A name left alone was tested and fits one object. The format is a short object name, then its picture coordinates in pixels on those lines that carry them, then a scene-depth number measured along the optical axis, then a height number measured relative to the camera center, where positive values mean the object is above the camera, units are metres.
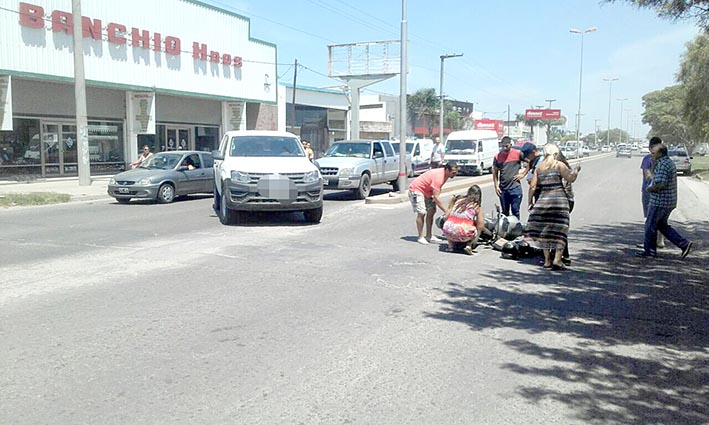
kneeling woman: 9.42 -1.05
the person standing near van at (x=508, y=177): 10.85 -0.41
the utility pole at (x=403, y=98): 18.72 +1.65
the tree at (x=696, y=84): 29.20 +3.51
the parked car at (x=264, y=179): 11.77 -0.52
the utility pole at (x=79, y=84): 20.44 +2.15
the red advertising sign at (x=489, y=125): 82.38 +3.79
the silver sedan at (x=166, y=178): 16.77 -0.76
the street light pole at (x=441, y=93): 44.50 +4.30
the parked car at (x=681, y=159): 34.31 -0.28
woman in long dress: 8.24 -0.75
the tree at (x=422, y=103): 73.69 +5.77
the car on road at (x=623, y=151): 71.58 +0.27
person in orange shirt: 10.05 -0.67
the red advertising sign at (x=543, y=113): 80.81 +5.14
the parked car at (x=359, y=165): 17.42 -0.39
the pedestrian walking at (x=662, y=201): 8.99 -0.68
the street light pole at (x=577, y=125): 55.66 +2.67
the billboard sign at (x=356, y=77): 30.58 +3.71
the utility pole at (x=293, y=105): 41.39 +3.10
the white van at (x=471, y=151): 31.80 +0.10
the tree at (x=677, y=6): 8.44 +2.00
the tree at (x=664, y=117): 73.62 +4.75
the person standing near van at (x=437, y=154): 25.59 -0.06
